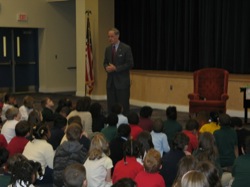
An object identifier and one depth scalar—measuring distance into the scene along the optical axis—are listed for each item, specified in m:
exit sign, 15.49
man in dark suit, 8.00
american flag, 14.28
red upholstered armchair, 10.30
